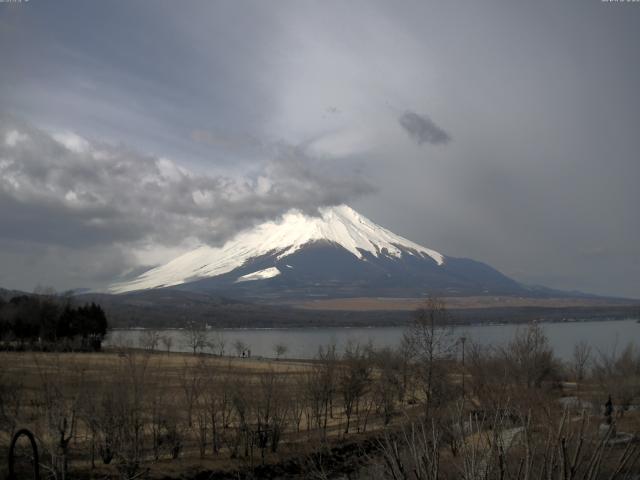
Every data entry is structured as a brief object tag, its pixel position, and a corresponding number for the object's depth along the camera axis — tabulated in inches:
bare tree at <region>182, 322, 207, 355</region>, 3468.5
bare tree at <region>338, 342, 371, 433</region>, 1282.0
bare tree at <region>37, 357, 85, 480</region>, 646.5
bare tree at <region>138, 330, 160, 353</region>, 3320.9
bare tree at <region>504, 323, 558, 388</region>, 1235.9
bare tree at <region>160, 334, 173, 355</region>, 3487.2
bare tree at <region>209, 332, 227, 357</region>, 3989.2
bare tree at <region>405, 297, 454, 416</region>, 1078.4
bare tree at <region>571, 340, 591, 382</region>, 1506.4
